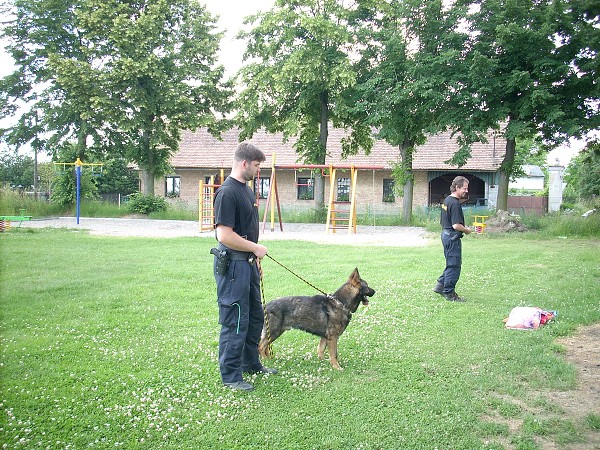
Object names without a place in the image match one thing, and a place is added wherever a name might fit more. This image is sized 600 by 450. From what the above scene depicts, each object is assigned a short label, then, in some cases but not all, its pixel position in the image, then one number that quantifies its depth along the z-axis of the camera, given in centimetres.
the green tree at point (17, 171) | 4353
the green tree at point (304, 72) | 2555
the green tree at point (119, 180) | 4172
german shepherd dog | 575
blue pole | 2606
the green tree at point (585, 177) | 2433
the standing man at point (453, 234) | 887
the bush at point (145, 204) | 3159
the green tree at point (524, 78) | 2202
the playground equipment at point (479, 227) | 2205
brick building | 3506
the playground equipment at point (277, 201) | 2152
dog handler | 488
